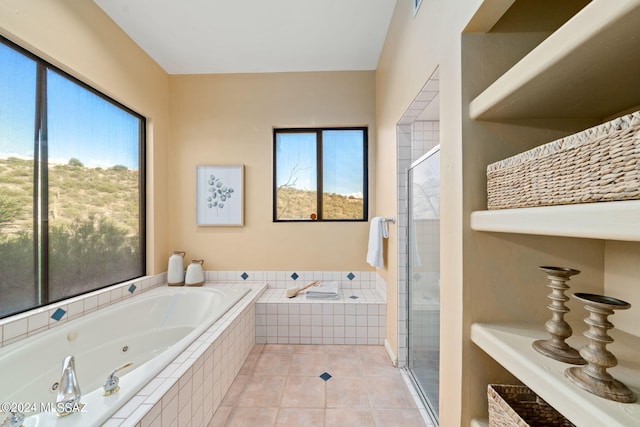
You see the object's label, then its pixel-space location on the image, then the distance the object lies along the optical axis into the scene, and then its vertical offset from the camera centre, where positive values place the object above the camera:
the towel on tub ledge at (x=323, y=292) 2.37 -0.74
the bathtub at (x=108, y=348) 0.99 -0.80
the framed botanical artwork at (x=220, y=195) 2.70 +0.18
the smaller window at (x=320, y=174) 2.76 +0.42
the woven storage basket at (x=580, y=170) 0.46 +0.10
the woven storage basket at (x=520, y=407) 0.75 -0.58
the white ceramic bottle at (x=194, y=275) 2.54 -0.63
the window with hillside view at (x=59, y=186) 1.42 +0.18
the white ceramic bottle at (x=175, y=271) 2.54 -0.59
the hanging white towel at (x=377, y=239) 2.13 -0.23
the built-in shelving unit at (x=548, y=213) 0.49 +0.00
